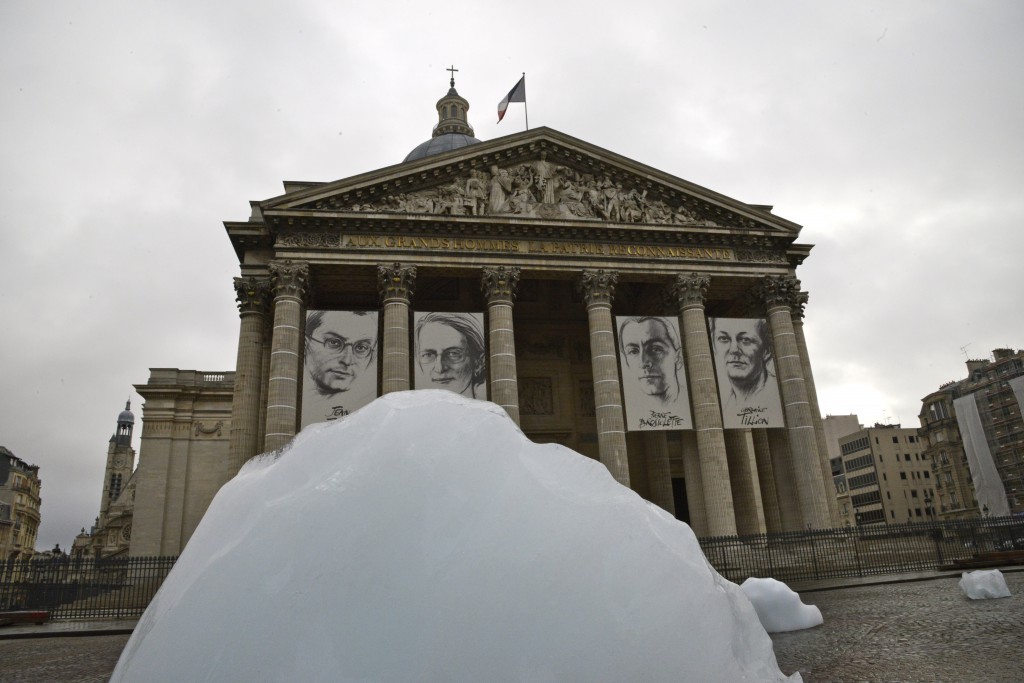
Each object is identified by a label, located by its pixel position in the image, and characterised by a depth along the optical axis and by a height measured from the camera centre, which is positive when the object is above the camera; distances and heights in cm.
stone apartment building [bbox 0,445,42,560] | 6844 +610
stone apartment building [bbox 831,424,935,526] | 6544 +321
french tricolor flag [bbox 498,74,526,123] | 2802 +1818
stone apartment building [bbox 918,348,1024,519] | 5034 +532
